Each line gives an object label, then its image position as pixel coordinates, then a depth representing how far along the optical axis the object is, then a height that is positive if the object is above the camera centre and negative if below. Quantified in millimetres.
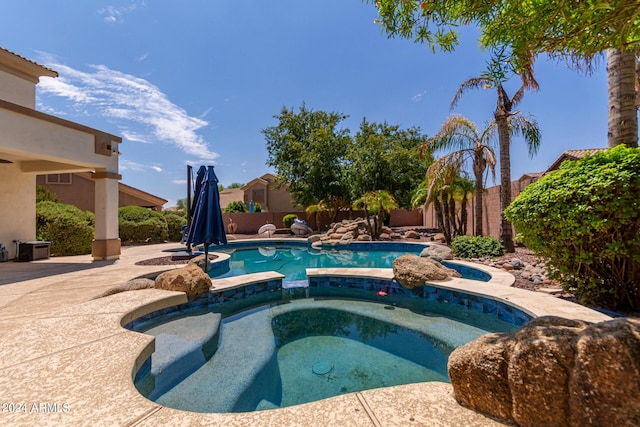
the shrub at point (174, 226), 17359 -121
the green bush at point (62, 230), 10469 -138
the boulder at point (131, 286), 4895 -1126
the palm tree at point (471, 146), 12009 +3152
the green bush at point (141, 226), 15391 -57
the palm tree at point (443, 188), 12547 +1472
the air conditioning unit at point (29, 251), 9133 -772
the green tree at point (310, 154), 22531 +5768
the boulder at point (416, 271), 6027 -1143
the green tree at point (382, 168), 20172 +3882
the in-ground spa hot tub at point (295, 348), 2947 -1795
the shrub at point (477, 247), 9414 -1021
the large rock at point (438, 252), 9367 -1154
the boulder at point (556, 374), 1404 -907
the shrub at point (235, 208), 27906 +1497
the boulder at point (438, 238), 15910 -1159
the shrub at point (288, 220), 25120 +172
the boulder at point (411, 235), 18806 -1053
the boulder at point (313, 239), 16719 -1054
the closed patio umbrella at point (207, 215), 8008 +245
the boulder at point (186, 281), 5074 -1054
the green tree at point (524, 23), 2064 +1602
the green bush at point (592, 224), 3732 -118
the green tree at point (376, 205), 17516 +928
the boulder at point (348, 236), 17659 -961
